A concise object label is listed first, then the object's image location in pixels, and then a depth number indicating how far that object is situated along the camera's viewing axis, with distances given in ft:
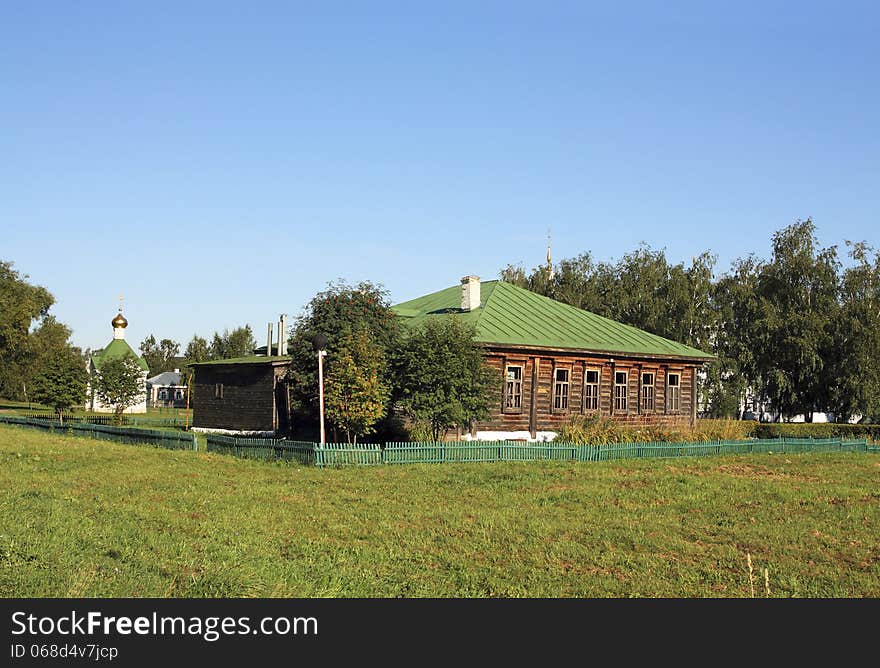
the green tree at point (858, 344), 158.71
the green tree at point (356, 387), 86.84
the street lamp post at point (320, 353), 83.30
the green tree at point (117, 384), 183.11
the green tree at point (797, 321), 163.73
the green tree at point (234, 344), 300.61
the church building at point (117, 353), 249.90
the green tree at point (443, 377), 89.35
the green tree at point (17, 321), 231.71
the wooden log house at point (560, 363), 108.17
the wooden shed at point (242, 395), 114.93
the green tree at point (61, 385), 173.17
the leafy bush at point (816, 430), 130.31
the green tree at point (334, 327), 95.55
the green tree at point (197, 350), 337.58
